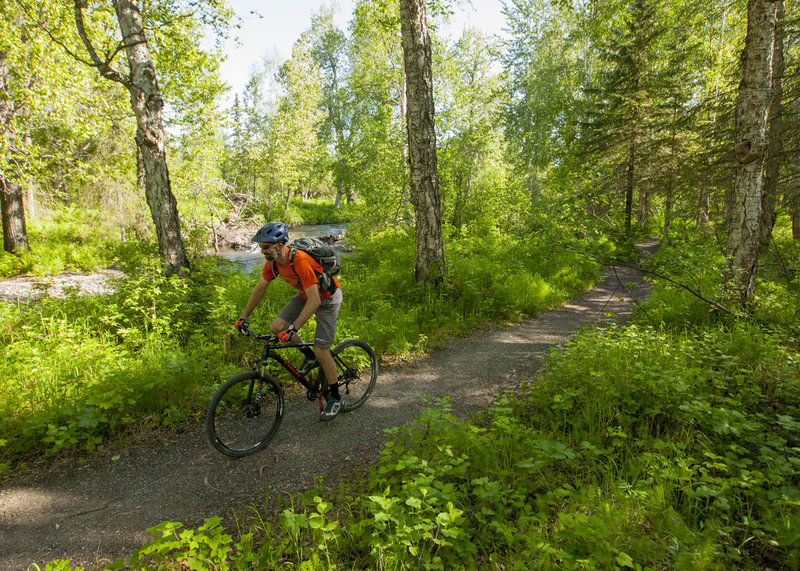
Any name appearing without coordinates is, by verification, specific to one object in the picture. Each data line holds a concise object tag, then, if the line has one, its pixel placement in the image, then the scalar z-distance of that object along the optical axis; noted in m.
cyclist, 4.14
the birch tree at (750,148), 5.66
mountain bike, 4.12
